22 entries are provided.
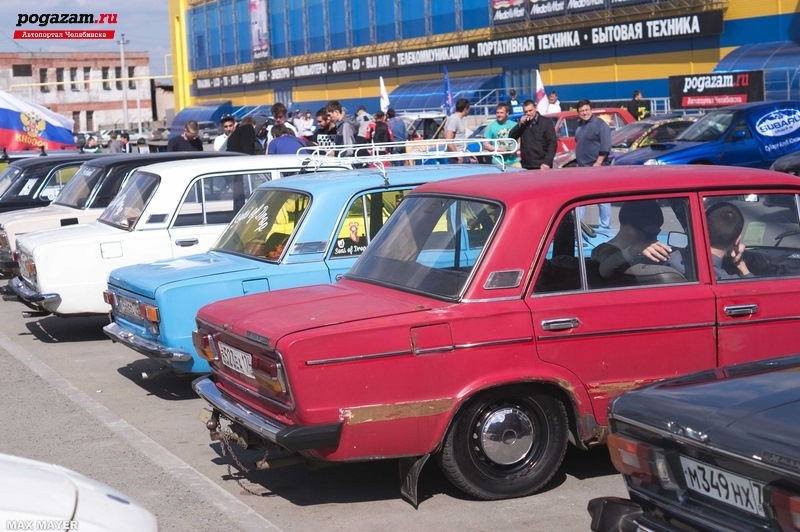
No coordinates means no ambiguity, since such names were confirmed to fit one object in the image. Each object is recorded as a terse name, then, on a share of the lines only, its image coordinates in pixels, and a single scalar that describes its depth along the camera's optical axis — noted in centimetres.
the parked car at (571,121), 2419
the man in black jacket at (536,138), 1438
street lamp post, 6812
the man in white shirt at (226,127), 1697
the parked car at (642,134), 2231
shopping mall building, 3459
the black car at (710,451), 349
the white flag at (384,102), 3053
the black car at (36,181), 1485
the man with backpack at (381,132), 2039
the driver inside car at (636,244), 589
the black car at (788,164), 1648
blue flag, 2855
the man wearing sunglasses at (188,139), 1584
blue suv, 1898
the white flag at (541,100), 2748
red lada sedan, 533
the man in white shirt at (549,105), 2753
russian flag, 1978
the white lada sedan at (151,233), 995
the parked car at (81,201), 1225
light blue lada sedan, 777
